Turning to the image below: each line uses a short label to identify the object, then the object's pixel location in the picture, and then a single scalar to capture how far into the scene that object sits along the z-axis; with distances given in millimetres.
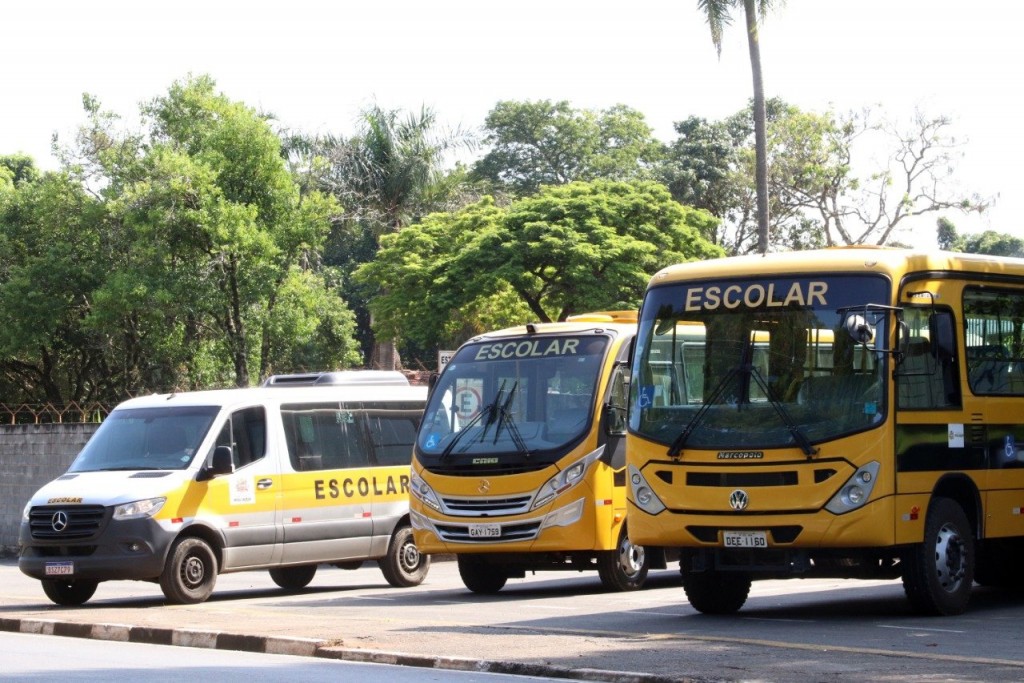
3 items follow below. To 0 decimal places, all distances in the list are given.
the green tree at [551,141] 76438
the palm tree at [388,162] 49438
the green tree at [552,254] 42969
